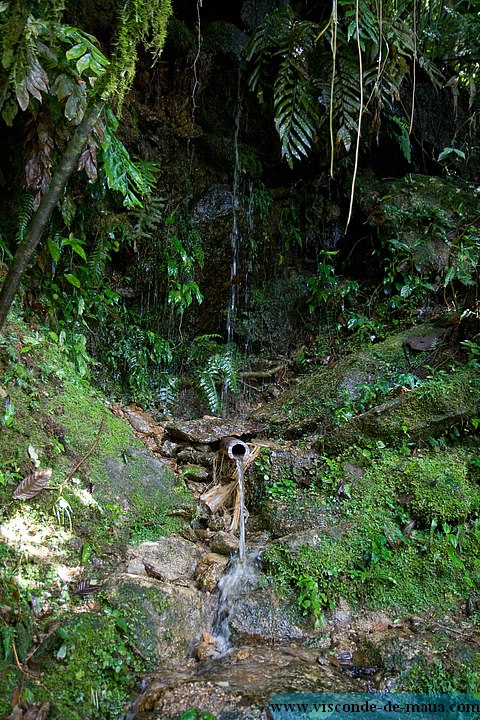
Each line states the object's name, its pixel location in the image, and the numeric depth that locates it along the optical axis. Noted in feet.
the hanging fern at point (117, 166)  14.57
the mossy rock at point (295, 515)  12.86
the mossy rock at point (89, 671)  7.75
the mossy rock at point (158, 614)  9.49
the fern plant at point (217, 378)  20.93
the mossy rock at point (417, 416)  14.25
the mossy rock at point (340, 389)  16.33
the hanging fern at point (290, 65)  17.02
